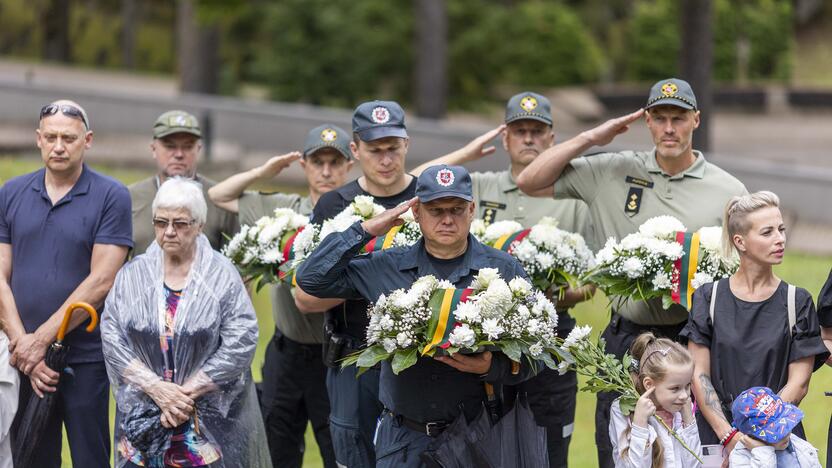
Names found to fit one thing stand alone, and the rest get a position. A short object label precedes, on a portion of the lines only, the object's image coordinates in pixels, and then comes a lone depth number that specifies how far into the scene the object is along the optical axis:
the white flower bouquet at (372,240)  13.79
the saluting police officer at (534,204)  15.51
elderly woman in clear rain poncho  13.15
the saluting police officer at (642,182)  14.30
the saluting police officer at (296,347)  16.23
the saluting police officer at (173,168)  16.83
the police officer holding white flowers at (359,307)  13.97
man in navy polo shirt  14.39
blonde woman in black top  12.34
